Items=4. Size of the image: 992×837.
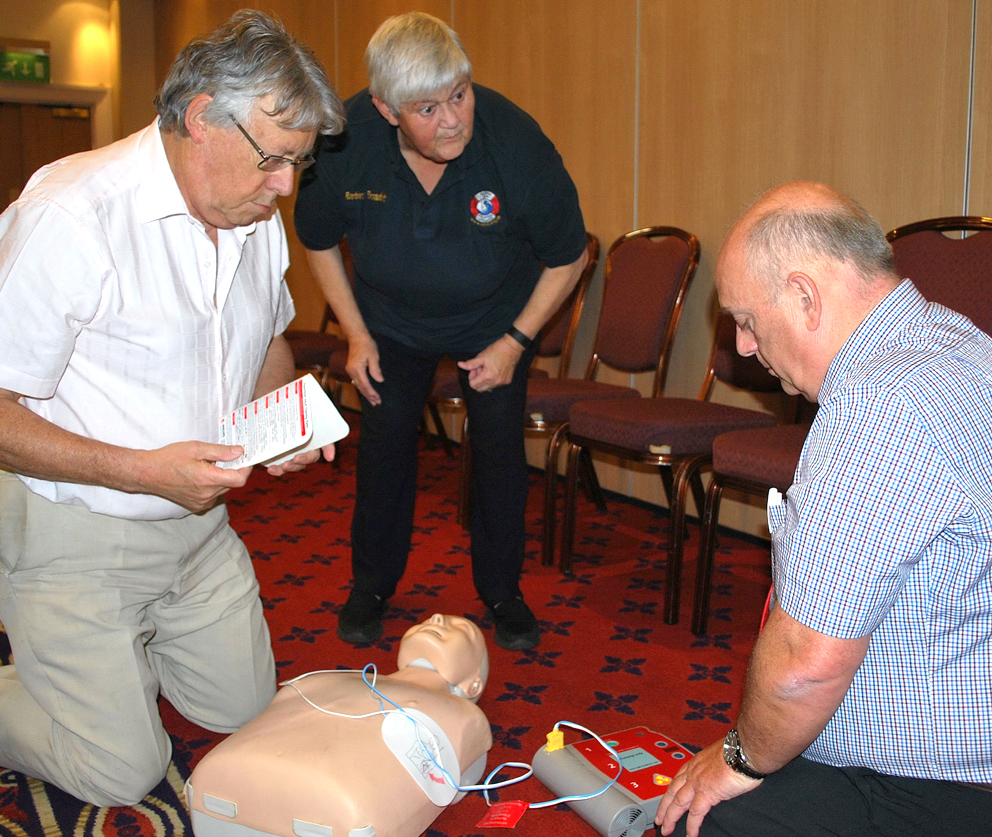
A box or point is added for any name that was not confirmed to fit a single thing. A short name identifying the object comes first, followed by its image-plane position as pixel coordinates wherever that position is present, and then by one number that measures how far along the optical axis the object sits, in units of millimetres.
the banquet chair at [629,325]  3309
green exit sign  8695
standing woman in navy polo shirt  2172
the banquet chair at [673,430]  2738
